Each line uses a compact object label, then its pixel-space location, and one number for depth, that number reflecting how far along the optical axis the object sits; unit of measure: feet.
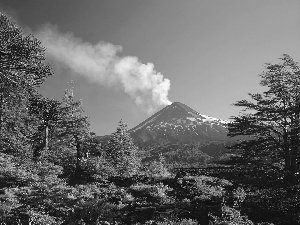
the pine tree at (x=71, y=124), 118.52
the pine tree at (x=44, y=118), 109.09
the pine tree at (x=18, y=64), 64.13
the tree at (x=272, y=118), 73.61
